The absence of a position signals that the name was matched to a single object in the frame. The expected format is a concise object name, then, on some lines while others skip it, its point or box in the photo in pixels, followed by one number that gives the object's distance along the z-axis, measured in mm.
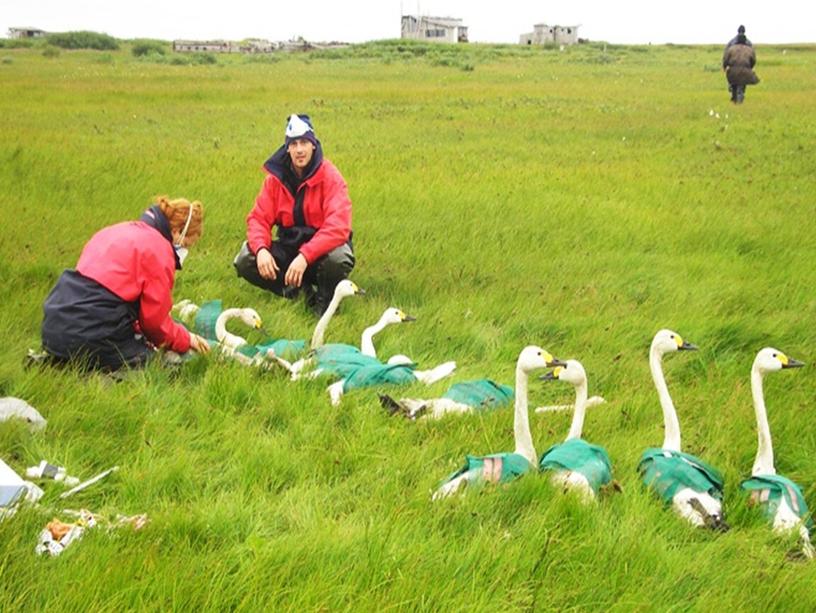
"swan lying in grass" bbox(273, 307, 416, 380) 5312
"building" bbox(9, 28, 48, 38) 87912
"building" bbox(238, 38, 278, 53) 68706
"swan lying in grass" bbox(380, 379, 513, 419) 4812
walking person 21125
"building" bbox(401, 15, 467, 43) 92625
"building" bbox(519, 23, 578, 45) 87188
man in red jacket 6934
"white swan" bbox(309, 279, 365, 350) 6012
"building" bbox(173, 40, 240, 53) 71188
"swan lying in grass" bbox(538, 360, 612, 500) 3785
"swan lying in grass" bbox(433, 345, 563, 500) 3814
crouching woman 5082
